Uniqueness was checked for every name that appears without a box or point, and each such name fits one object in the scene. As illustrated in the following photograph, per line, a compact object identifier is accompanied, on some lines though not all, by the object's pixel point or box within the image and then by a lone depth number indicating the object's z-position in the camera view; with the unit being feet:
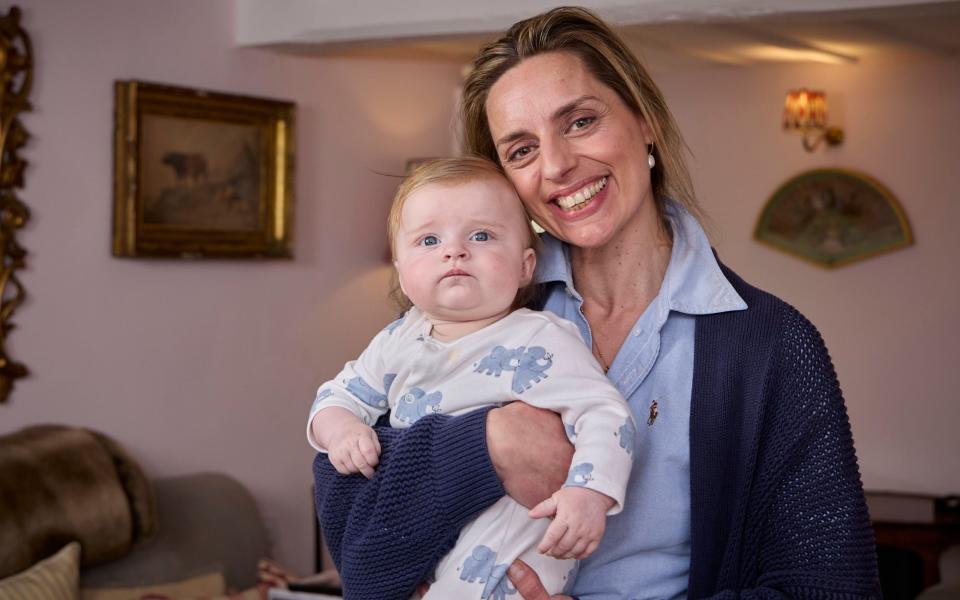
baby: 4.67
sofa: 12.18
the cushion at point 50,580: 11.54
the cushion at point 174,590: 12.88
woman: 4.83
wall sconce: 19.71
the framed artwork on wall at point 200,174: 14.43
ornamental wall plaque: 19.71
